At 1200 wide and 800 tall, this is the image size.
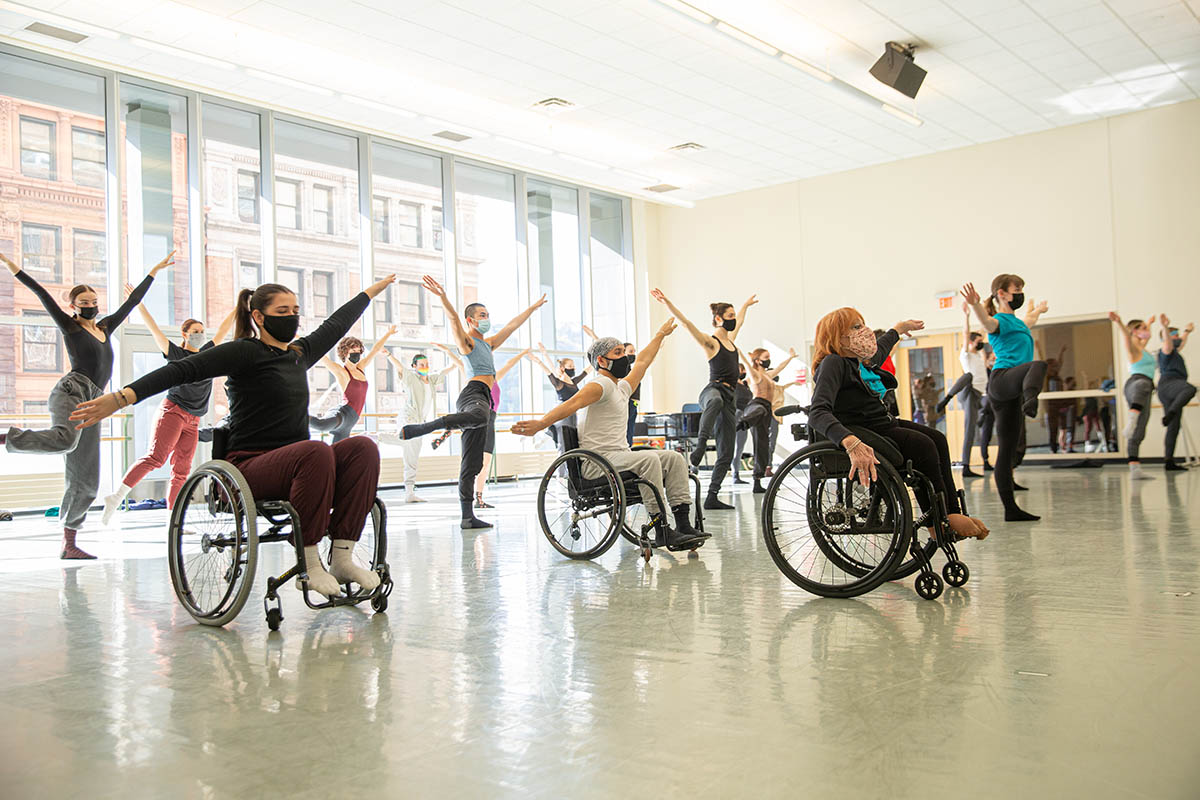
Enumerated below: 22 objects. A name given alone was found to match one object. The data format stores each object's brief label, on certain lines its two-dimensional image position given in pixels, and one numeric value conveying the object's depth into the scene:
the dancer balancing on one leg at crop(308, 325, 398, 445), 7.82
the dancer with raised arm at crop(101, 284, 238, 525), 6.11
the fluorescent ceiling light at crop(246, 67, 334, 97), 8.74
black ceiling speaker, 8.88
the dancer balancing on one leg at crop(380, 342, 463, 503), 8.92
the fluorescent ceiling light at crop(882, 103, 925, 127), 10.29
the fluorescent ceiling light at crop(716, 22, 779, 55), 7.89
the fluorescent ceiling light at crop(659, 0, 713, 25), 7.42
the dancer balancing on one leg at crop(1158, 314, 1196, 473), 9.31
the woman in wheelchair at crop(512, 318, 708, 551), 4.30
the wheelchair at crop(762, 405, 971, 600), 3.01
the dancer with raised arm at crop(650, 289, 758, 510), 6.76
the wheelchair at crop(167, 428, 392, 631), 2.87
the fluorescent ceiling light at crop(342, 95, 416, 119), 9.42
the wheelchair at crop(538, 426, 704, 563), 4.25
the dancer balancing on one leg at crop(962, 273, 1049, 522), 5.18
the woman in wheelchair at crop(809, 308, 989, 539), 3.14
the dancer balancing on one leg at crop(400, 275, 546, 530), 6.08
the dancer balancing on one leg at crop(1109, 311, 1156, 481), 9.64
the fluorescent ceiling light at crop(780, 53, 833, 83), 8.66
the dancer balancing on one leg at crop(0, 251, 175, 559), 4.85
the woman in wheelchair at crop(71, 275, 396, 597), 2.96
